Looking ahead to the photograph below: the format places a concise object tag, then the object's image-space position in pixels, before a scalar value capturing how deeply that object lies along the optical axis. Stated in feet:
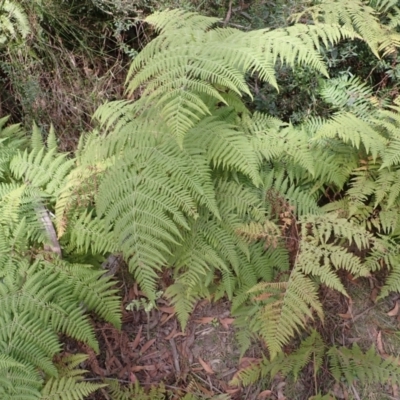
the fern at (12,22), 11.35
